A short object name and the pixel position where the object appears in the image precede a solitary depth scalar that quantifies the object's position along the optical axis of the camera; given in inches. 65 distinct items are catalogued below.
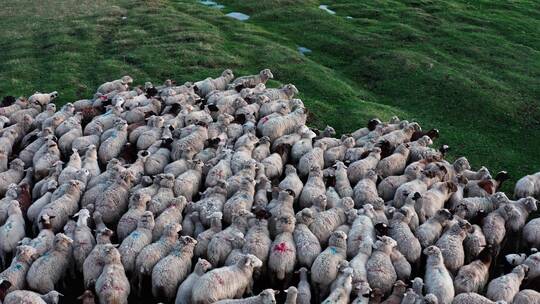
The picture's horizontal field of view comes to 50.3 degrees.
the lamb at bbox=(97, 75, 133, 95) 795.4
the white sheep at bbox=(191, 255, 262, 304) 408.5
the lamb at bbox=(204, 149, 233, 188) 564.4
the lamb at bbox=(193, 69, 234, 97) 807.1
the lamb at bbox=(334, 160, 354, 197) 556.1
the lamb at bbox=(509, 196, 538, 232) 537.3
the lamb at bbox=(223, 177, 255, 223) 511.8
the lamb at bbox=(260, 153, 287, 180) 600.4
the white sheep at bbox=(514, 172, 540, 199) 597.6
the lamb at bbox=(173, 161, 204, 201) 546.3
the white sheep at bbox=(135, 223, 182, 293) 444.1
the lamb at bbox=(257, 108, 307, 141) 677.3
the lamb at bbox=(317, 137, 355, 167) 630.5
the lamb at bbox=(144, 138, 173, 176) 594.4
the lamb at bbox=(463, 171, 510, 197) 576.7
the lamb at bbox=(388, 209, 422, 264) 469.4
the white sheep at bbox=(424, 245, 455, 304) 418.3
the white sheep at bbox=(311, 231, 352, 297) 435.2
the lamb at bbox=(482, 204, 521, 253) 503.5
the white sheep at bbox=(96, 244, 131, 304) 412.2
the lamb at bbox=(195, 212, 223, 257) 469.1
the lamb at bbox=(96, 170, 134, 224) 514.9
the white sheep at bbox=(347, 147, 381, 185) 592.7
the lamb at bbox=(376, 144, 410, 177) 610.9
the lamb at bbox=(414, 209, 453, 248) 487.5
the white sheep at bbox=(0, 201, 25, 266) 476.1
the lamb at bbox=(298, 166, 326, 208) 544.1
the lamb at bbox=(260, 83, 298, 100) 783.3
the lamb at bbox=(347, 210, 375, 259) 469.4
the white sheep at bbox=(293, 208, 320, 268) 458.0
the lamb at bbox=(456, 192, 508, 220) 530.6
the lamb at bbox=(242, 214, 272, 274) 457.1
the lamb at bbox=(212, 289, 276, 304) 399.2
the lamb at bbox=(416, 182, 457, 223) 527.2
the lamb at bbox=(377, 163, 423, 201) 570.6
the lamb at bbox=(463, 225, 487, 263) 481.7
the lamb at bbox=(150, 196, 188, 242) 485.1
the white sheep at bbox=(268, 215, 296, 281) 450.0
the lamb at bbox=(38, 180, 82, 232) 501.0
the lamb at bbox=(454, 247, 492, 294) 436.1
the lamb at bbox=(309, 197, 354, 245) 492.1
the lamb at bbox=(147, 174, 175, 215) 514.7
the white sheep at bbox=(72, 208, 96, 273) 457.4
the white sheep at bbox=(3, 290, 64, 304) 396.8
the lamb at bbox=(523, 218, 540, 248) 507.8
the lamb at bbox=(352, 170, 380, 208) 543.2
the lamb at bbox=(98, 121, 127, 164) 621.6
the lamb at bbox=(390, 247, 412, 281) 448.8
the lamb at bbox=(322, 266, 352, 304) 409.1
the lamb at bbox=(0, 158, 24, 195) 565.2
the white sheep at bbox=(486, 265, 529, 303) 425.7
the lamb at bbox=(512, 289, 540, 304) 416.5
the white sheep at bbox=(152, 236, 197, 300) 430.0
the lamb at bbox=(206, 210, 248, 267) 460.4
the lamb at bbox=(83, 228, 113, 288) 434.8
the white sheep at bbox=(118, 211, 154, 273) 448.9
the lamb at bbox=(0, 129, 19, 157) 634.2
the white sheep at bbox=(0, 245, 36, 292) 428.8
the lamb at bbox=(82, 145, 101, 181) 582.6
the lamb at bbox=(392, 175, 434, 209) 544.4
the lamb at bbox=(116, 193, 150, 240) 489.7
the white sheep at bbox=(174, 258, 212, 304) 418.3
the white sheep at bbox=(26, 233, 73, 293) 433.1
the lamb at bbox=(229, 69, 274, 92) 800.3
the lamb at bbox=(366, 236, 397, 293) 434.3
